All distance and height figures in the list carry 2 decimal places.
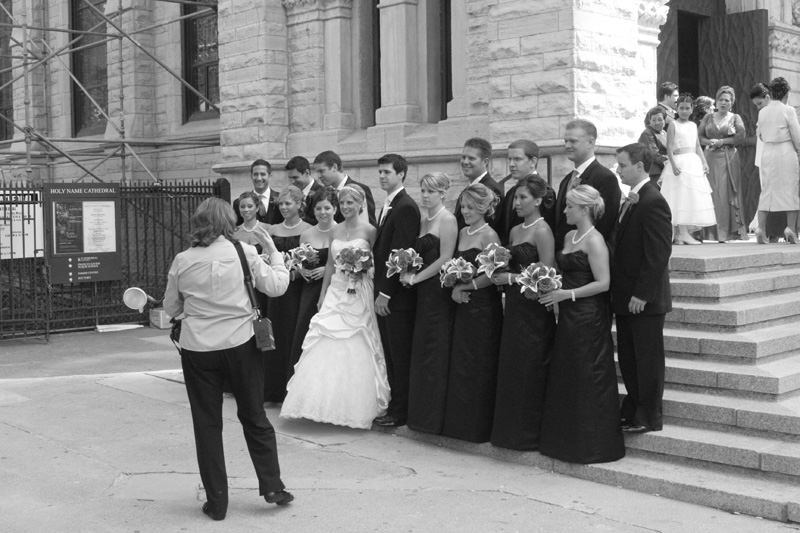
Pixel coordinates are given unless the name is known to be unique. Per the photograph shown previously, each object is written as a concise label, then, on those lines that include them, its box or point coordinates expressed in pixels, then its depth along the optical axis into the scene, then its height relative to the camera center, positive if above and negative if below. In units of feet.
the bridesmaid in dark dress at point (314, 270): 30.01 -1.10
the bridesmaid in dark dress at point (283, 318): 31.45 -2.63
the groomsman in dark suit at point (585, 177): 24.81 +1.30
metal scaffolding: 57.98 +5.89
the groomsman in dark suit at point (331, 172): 31.81 +1.90
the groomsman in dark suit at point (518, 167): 26.35 +1.64
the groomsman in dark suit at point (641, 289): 23.15 -1.38
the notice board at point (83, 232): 47.01 +0.20
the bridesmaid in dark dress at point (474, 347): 25.49 -2.94
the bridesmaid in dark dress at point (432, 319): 26.32 -2.28
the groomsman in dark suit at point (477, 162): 27.40 +1.85
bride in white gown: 27.61 -3.53
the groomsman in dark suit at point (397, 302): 27.50 -1.89
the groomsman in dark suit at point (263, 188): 34.65 +1.60
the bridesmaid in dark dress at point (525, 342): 24.34 -2.70
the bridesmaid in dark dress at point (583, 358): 23.08 -2.97
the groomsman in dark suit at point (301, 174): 33.45 +1.95
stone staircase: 21.01 -4.04
